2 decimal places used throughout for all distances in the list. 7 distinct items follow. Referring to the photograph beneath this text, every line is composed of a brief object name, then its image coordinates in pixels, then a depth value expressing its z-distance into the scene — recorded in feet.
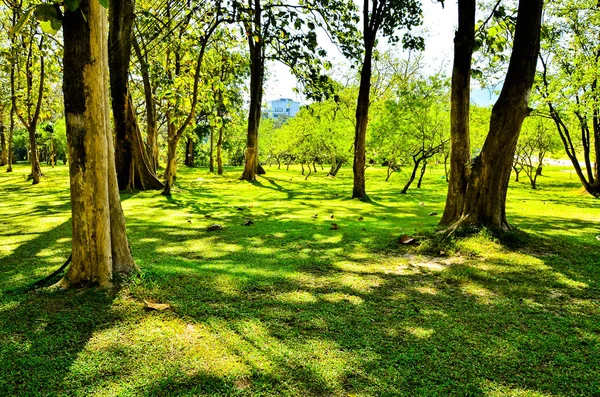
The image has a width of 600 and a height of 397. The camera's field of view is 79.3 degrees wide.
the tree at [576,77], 50.08
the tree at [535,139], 69.05
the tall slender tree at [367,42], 35.25
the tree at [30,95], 52.34
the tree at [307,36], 16.06
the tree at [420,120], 53.26
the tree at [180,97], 32.45
